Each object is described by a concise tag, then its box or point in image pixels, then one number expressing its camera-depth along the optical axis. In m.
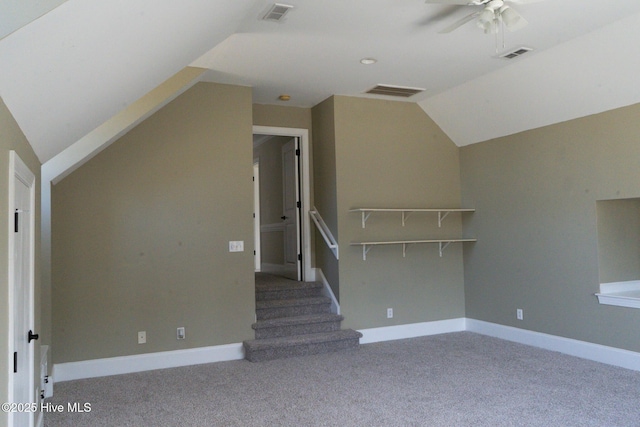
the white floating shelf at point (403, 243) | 5.84
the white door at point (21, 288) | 2.00
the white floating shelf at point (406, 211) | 5.73
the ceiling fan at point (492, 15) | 3.24
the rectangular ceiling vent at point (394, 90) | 5.63
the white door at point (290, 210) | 6.57
